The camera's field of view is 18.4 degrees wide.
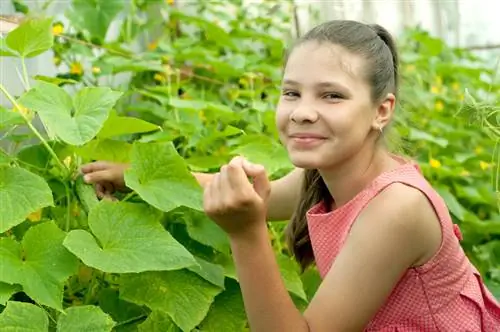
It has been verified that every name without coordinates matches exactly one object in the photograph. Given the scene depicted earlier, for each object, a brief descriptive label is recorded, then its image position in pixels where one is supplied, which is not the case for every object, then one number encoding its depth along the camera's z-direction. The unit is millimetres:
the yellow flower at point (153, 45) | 3216
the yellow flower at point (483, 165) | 3308
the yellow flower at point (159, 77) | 2865
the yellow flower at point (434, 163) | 3011
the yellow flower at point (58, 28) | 2717
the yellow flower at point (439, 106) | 3669
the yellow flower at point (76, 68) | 2666
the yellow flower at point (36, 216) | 2126
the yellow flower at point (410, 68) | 3753
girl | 1822
